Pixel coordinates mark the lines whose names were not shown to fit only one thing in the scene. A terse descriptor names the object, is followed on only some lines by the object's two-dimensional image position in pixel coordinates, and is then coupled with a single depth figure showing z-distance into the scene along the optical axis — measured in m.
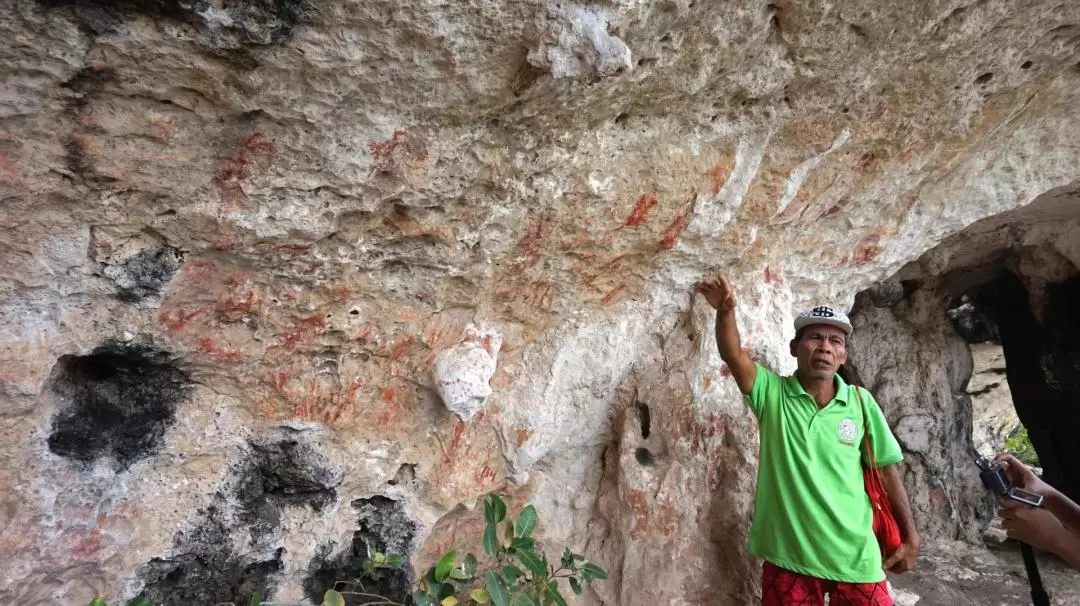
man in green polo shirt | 1.86
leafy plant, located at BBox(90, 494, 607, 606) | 1.79
